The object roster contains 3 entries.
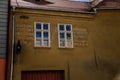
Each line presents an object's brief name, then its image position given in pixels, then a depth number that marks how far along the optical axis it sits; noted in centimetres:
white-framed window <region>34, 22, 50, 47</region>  763
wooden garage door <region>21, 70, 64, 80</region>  735
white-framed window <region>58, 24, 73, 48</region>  787
